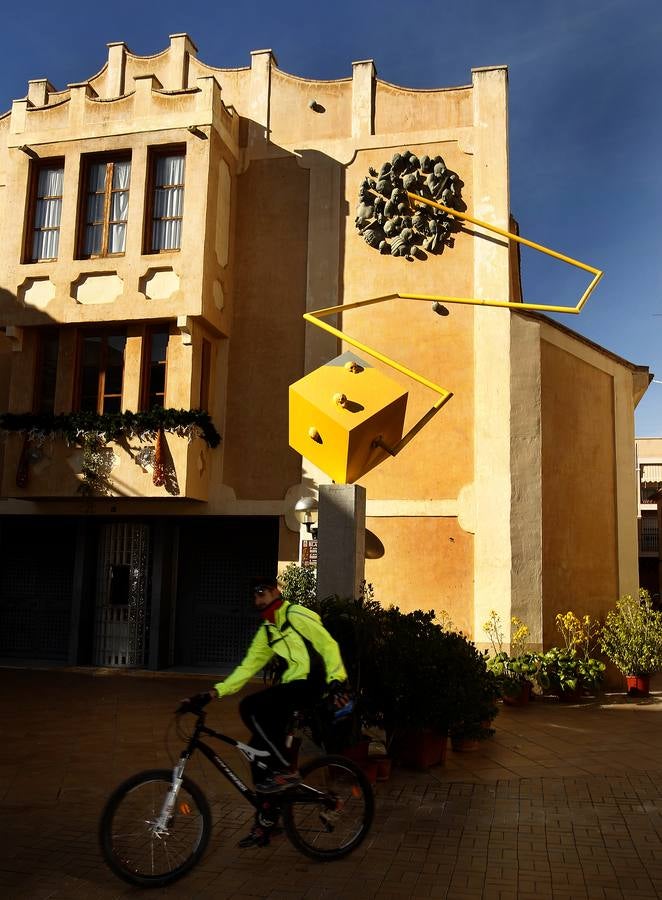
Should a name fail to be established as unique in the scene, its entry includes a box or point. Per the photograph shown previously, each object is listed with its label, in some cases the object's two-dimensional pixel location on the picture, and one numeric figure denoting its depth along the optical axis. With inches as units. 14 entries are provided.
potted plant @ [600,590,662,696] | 489.4
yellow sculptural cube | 367.6
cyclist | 208.8
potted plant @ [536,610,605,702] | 475.5
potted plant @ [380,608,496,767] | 299.0
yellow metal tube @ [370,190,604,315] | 418.6
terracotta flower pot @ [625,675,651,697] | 495.2
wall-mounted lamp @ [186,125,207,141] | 576.1
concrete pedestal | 349.1
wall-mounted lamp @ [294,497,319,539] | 559.8
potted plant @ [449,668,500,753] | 308.8
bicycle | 190.7
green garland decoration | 559.5
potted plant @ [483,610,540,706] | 456.8
